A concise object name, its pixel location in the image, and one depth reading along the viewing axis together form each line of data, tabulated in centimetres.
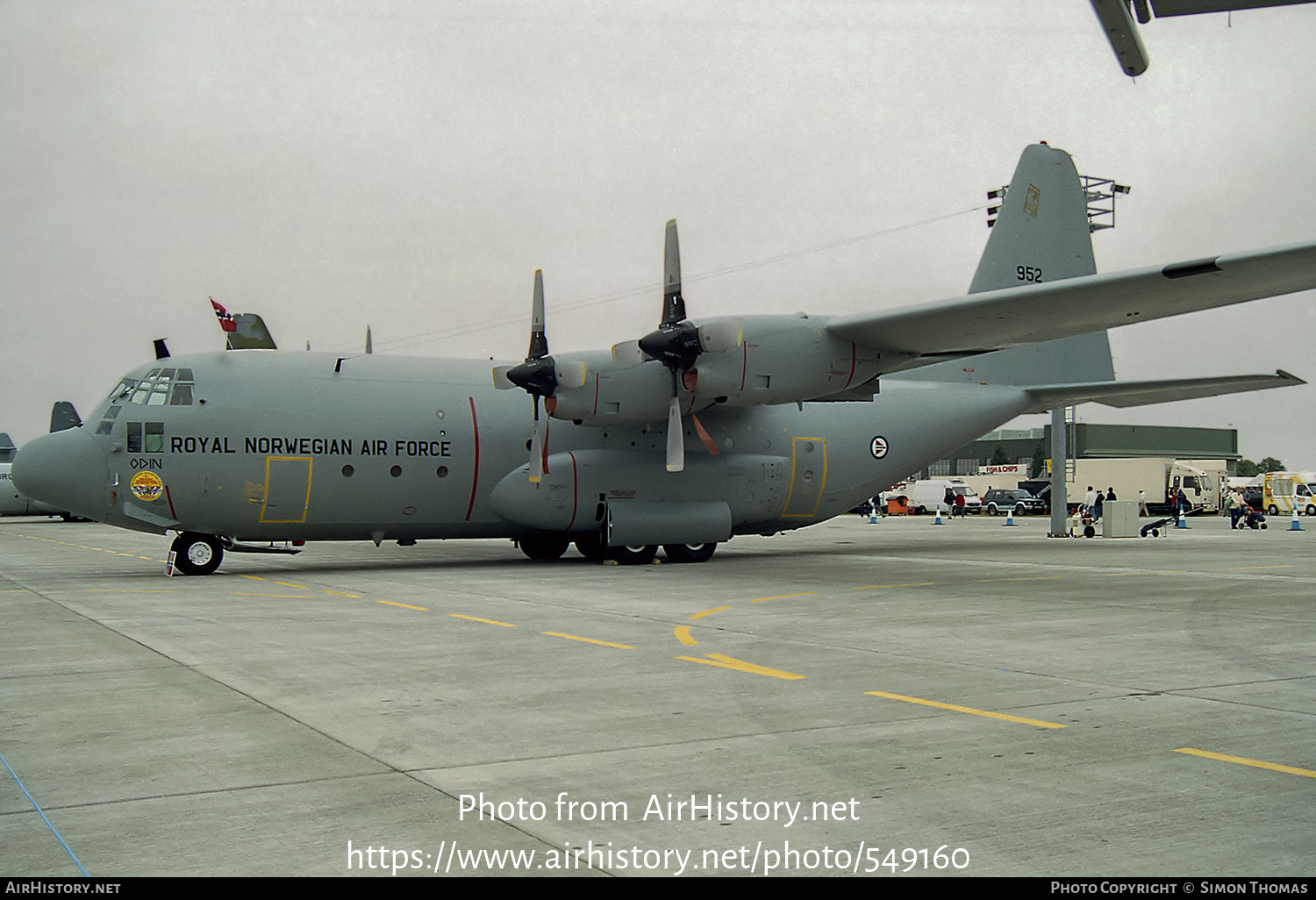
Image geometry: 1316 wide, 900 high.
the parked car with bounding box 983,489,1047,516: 5553
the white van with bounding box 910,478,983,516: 6141
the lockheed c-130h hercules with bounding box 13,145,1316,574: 1758
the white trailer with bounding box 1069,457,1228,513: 5959
